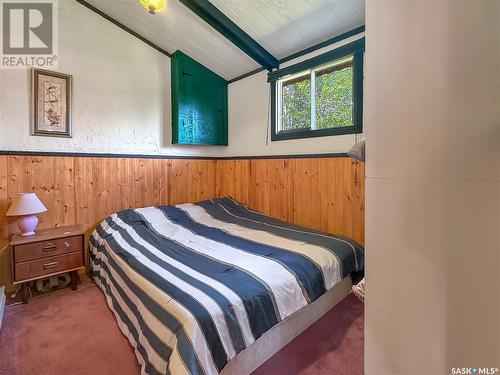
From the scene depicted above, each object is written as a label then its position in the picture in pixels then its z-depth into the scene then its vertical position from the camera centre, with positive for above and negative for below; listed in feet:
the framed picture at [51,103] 7.64 +2.59
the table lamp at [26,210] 6.80 -0.67
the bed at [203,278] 3.67 -1.81
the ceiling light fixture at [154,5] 6.19 +4.49
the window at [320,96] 7.69 +3.14
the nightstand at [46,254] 6.58 -1.93
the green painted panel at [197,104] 10.32 +3.57
